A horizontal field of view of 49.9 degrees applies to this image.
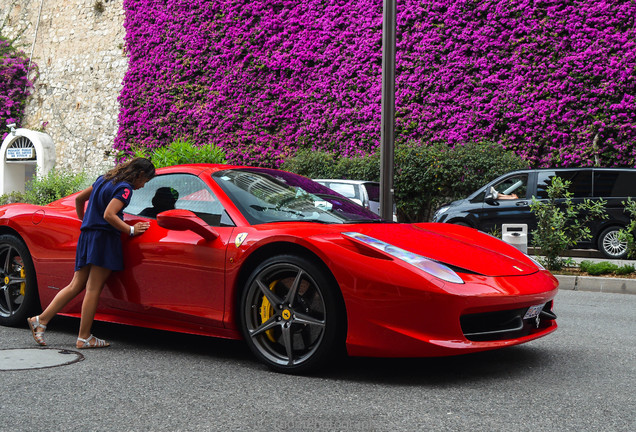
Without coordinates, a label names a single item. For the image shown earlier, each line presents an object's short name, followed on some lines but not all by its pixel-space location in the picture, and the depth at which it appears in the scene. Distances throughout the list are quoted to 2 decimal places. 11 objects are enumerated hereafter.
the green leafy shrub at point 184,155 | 17.97
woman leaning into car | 4.61
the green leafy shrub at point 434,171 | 16.03
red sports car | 3.70
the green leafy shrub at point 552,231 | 9.89
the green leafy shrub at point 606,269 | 9.48
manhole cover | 4.17
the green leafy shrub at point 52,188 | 21.88
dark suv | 12.71
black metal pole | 11.08
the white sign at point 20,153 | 27.95
